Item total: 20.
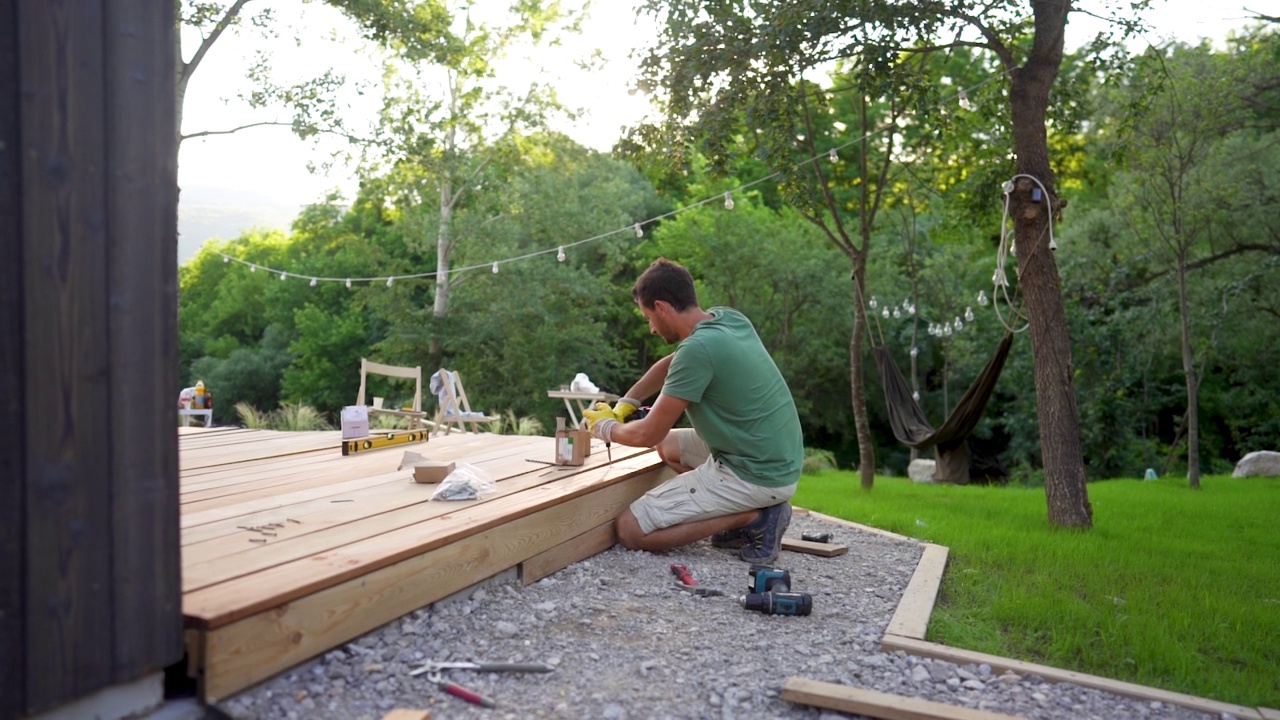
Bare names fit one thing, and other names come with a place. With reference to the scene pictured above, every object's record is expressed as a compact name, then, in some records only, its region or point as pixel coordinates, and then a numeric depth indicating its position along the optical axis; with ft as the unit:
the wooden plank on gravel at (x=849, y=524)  14.20
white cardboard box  15.05
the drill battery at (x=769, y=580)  9.65
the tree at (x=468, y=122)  46.32
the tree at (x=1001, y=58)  15.69
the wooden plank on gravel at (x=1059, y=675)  7.27
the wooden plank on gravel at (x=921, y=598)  8.95
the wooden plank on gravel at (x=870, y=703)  6.74
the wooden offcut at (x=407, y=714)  6.18
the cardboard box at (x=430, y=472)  11.35
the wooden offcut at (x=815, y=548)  12.60
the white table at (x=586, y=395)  20.11
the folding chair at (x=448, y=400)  19.05
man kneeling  10.72
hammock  21.86
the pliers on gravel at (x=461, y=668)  6.79
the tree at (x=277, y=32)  31.99
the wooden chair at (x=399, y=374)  17.81
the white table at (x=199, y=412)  25.06
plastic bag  10.21
